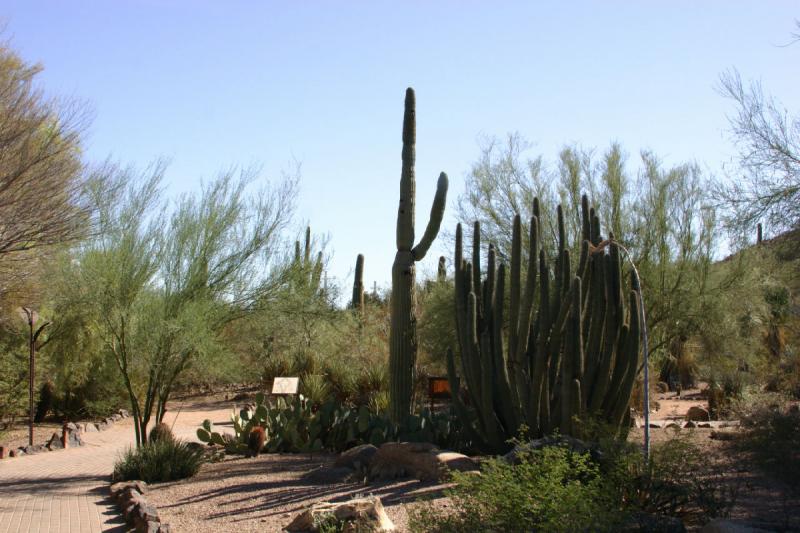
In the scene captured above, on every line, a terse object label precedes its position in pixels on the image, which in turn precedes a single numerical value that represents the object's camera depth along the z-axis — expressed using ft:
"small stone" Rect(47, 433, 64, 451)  52.75
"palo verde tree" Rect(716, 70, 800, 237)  41.16
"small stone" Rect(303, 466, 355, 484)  33.30
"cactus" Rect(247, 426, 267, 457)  42.78
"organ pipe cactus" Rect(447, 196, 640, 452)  35.12
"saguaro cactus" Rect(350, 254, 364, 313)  101.83
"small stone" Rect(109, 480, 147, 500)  33.19
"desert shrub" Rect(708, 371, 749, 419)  60.03
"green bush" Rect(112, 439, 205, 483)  36.50
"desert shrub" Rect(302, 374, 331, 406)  65.00
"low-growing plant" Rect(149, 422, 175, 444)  40.60
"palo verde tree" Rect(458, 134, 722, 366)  56.59
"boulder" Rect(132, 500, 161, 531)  25.81
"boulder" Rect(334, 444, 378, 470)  34.30
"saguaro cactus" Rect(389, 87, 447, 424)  42.83
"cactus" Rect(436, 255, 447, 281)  79.10
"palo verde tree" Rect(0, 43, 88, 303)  43.37
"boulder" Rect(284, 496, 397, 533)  21.65
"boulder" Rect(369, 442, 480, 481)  30.99
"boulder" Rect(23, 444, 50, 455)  50.98
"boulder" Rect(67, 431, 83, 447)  54.57
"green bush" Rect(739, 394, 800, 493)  31.96
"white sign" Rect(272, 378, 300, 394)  54.85
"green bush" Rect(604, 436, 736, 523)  22.35
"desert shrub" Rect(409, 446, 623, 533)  17.02
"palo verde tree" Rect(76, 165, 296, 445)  40.83
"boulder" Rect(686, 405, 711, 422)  59.47
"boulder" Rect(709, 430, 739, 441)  41.82
